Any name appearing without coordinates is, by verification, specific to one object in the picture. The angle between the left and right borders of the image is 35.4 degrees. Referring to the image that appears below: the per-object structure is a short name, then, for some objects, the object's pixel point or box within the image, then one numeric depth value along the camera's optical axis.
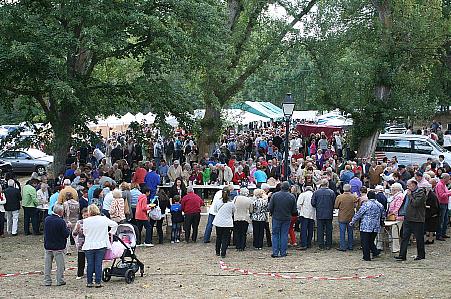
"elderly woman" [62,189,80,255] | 15.15
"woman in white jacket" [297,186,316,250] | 15.84
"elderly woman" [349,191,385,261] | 14.45
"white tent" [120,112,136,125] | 41.97
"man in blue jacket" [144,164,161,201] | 20.17
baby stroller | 12.65
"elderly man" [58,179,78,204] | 15.95
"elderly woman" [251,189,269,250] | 15.86
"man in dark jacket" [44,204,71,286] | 12.29
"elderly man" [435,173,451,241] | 16.58
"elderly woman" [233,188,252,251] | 15.66
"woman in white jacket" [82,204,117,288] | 12.14
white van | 28.39
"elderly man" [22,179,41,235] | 17.73
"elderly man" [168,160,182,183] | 22.19
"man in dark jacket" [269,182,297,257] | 15.12
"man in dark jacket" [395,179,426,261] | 14.15
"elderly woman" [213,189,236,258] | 15.27
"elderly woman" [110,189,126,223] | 15.18
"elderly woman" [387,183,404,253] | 15.30
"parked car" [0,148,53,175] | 30.48
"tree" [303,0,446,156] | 29.16
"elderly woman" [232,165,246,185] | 21.92
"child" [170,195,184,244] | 16.64
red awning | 38.44
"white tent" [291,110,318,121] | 54.94
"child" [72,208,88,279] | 12.80
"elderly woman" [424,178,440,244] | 15.49
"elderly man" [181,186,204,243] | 16.53
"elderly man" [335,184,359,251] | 15.39
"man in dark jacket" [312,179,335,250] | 15.52
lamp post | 20.18
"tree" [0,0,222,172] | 19.11
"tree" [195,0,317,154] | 28.12
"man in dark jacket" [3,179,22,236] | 17.92
